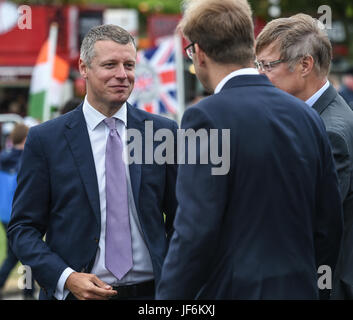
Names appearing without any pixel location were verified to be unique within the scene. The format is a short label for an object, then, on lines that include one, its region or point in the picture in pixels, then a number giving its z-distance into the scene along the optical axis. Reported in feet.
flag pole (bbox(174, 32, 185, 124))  68.13
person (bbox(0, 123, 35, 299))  54.80
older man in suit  22.90
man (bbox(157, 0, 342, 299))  16.42
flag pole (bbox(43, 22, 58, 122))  72.82
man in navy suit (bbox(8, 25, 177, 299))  21.49
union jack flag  68.74
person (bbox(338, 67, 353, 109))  64.96
